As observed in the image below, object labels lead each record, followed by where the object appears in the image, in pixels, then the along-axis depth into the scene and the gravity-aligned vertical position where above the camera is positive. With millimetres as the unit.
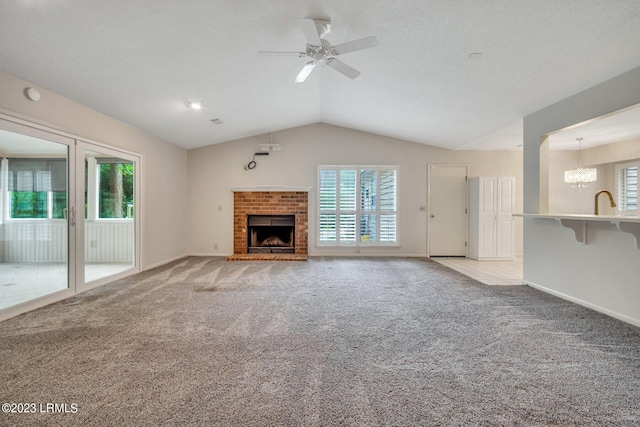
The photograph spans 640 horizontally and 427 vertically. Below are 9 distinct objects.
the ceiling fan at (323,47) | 2391 +1486
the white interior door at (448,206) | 6336 +131
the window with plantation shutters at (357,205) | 6324 +156
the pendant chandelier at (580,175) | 4789 +620
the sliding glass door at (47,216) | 3010 -38
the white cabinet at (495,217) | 5863 -103
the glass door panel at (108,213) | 4000 -6
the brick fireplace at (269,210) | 6344 +52
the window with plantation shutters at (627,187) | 5152 +457
